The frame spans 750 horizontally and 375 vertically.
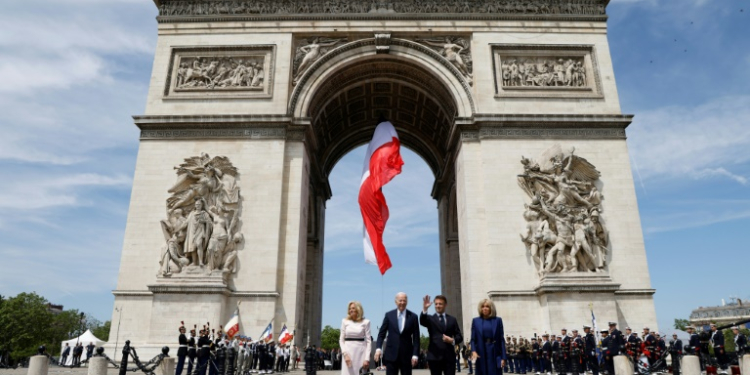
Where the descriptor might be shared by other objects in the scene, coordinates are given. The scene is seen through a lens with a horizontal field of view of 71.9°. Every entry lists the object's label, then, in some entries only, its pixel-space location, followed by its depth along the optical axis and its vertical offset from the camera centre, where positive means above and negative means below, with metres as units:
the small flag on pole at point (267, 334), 17.31 +0.97
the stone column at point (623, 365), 9.21 -0.01
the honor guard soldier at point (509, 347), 17.59 +0.55
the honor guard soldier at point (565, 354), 14.62 +0.28
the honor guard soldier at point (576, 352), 14.65 +0.33
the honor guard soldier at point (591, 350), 14.09 +0.38
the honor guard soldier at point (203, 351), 13.16 +0.33
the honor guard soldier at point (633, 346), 13.69 +0.46
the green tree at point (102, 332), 75.88 +4.61
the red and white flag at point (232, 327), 16.78 +1.19
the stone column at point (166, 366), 10.95 -0.03
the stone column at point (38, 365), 8.73 +0.00
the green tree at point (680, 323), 87.11 +6.66
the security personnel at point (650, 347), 14.00 +0.45
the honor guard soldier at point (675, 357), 12.25 +0.16
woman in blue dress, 7.02 +0.29
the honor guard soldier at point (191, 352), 13.45 +0.31
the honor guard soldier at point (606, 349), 13.49 +0.38
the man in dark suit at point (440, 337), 7.07 +0.35
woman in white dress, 6.50 +0.27
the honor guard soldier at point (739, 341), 11.55 +0.53
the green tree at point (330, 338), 91.34 +4.64
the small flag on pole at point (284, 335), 17.54 +0.95
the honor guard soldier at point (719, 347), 13.04 +0.41
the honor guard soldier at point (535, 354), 16.75 +0.32
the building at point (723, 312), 103.08 +10.79
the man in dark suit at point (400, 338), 7.02 +0.34
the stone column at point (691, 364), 9.33 +0.00
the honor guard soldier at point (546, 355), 15.90 +0.27
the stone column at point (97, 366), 8.41 -0.02
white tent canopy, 30.59 +1.45
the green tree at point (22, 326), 52.28 +3.85
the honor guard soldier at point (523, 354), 16.92 +0.32
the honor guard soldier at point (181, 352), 13.37 +0.31
